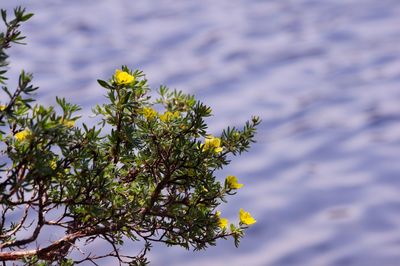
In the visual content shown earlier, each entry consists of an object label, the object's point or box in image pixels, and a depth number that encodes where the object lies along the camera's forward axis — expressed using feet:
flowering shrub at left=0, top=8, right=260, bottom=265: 10.61
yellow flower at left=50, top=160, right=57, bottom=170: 10.68
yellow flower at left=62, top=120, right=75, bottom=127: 10.49
